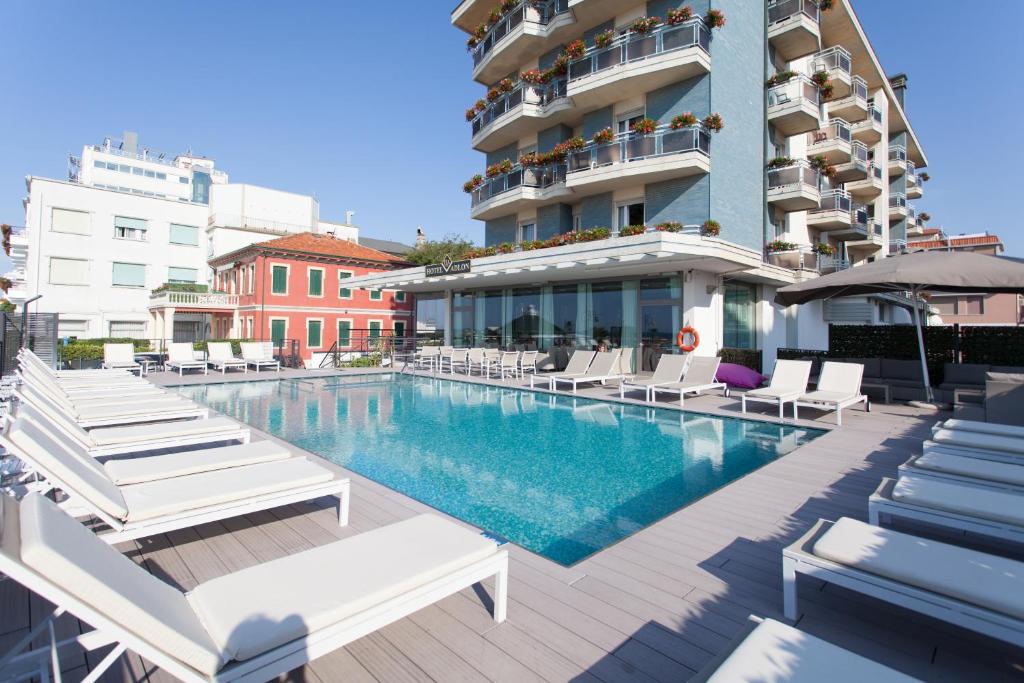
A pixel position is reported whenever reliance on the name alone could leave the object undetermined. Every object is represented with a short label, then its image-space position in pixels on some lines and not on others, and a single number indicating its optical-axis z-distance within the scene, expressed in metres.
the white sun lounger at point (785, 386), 8.09
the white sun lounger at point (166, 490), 2.68
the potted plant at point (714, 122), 13.31
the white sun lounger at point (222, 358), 15.58
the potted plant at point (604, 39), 14.30
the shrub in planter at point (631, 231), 13.00
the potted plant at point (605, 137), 14.29
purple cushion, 11.27
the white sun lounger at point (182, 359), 15.02
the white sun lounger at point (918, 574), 1.90
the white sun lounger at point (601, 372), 11.95
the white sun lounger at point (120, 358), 13.83
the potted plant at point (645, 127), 13.52
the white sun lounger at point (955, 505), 2.76
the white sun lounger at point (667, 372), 10.38
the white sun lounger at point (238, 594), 1.46
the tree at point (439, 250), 34.47
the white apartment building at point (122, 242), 26.62
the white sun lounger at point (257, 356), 16.52
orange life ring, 12.47
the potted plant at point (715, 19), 13.45
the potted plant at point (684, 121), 13.00
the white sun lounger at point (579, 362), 12.68
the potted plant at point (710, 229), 12.76
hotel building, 13.34
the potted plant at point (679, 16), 13.16
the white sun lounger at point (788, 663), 1.51
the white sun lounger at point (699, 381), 9.92
